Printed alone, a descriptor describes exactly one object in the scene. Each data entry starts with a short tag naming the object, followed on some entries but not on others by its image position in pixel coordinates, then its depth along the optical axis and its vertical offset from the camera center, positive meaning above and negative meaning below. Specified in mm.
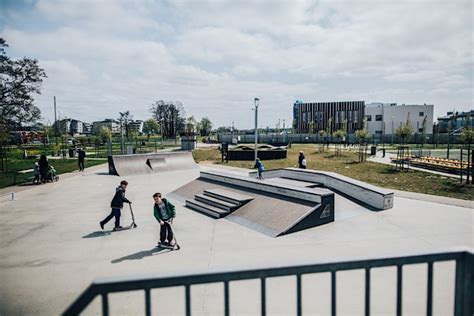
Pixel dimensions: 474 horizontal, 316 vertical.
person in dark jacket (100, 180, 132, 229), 9250 -2001
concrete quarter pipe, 22603 -2066
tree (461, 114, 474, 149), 21322 -125
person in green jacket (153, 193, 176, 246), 7762 -2002
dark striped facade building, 88688 +6253
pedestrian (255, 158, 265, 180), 16250 -1687
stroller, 18969 -2356
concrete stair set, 10922 -2475
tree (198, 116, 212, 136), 118625 +3932
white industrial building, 78125 +4709
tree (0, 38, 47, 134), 31078 +4711
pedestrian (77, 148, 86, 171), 24266 -1558
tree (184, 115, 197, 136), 102188 +4102
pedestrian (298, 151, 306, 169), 17859 -1526
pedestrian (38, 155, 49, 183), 18688 -1856
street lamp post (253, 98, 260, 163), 21380 +2150
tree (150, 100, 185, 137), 92375 +5989
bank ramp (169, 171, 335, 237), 9125 -2352
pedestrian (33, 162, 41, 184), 18409 -2126
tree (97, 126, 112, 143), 58103 +585
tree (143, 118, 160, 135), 92369 +3480
